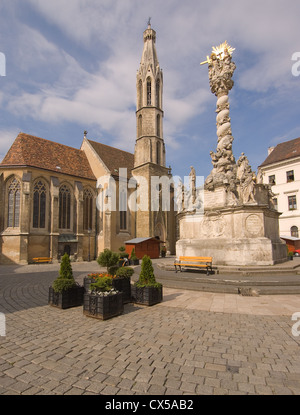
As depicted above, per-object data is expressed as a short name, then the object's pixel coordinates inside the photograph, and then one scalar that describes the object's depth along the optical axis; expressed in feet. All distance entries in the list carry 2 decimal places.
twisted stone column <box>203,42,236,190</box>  43.11
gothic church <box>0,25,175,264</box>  78.48
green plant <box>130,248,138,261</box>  61.15
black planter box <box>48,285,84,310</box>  20.76
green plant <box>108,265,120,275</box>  25.86
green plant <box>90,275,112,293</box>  18.20
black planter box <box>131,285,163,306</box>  21.39
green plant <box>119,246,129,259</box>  61.22
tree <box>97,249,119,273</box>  36.96
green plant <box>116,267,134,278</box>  22.98
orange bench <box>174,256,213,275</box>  34.44
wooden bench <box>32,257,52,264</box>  73.92
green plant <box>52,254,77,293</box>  20.95
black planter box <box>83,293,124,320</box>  17.44
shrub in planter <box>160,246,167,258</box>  92.58
